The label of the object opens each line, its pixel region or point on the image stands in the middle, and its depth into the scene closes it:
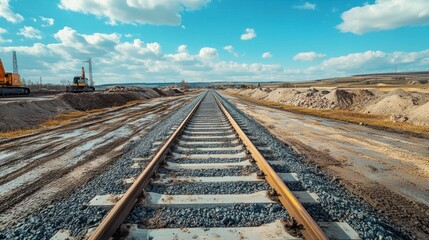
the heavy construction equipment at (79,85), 37.03
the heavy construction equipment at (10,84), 28.64
